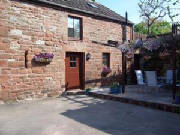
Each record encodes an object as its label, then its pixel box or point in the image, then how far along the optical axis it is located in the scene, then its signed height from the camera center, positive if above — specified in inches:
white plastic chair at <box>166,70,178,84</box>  380.5 -20.0
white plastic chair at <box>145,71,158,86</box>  357.1 -20.0
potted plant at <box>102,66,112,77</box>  452.5 -8.3
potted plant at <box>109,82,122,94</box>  355.6 -42.0
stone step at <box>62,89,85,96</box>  386.7 -50.4
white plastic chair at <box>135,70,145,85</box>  379.4 -21.4
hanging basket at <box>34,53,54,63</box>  334.3 +18.7
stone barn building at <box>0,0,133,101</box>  310.2 +43.0
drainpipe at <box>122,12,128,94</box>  355.7 +7.4
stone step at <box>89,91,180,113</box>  245.9 -52.0
